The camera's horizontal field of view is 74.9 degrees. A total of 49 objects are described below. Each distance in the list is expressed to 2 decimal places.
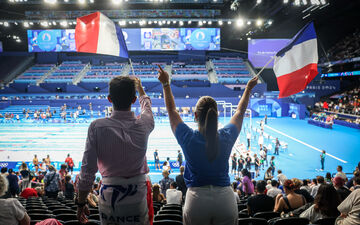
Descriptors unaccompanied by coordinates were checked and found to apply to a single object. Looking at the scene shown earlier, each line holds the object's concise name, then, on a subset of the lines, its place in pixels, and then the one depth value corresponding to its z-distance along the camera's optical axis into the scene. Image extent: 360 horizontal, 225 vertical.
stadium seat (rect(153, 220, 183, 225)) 3.63
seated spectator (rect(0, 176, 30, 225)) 2.43
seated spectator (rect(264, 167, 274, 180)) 11.06
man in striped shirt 1.79
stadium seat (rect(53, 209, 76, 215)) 4.81
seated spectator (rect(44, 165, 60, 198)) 7.42
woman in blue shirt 1.74
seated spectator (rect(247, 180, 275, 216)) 4.46
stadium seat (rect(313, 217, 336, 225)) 3.02
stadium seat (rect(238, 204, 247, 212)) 5.77
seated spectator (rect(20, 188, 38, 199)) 7.38
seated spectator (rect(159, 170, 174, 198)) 8.30
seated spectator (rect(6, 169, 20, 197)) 7.11
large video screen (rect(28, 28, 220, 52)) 43.53
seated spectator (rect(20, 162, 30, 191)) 8.73
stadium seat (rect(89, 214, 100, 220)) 4.20
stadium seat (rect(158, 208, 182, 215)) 4.71
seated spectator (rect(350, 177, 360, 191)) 5.99
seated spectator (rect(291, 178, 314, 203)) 5.42
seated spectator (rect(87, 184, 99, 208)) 5.82
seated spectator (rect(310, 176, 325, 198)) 6.82
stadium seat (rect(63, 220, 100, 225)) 3.47
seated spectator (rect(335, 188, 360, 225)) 2.62
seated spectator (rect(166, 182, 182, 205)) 6.22
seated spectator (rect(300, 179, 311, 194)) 7.85
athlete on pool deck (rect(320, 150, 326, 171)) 13.38
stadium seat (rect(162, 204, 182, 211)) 5.28
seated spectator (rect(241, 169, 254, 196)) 8.06
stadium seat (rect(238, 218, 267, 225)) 3.44
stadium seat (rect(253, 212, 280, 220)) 4.07
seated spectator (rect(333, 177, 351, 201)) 5.29
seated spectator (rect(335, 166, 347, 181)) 8.63
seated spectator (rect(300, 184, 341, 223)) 2.95
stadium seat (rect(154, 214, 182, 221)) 4.29
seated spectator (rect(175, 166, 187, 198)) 7.71
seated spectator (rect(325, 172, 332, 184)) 8.36
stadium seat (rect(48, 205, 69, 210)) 5.33
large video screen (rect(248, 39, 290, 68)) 44.09
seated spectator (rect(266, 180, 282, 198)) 6.16
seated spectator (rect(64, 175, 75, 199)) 7.61
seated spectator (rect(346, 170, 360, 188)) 7.78
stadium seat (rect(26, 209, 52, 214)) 4.70
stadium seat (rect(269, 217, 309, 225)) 3.28
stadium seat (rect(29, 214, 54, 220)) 4.19
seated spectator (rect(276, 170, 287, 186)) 8.11
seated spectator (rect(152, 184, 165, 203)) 6.73
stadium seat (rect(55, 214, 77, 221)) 4.29
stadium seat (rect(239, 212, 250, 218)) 4.47
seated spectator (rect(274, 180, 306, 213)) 4.55
